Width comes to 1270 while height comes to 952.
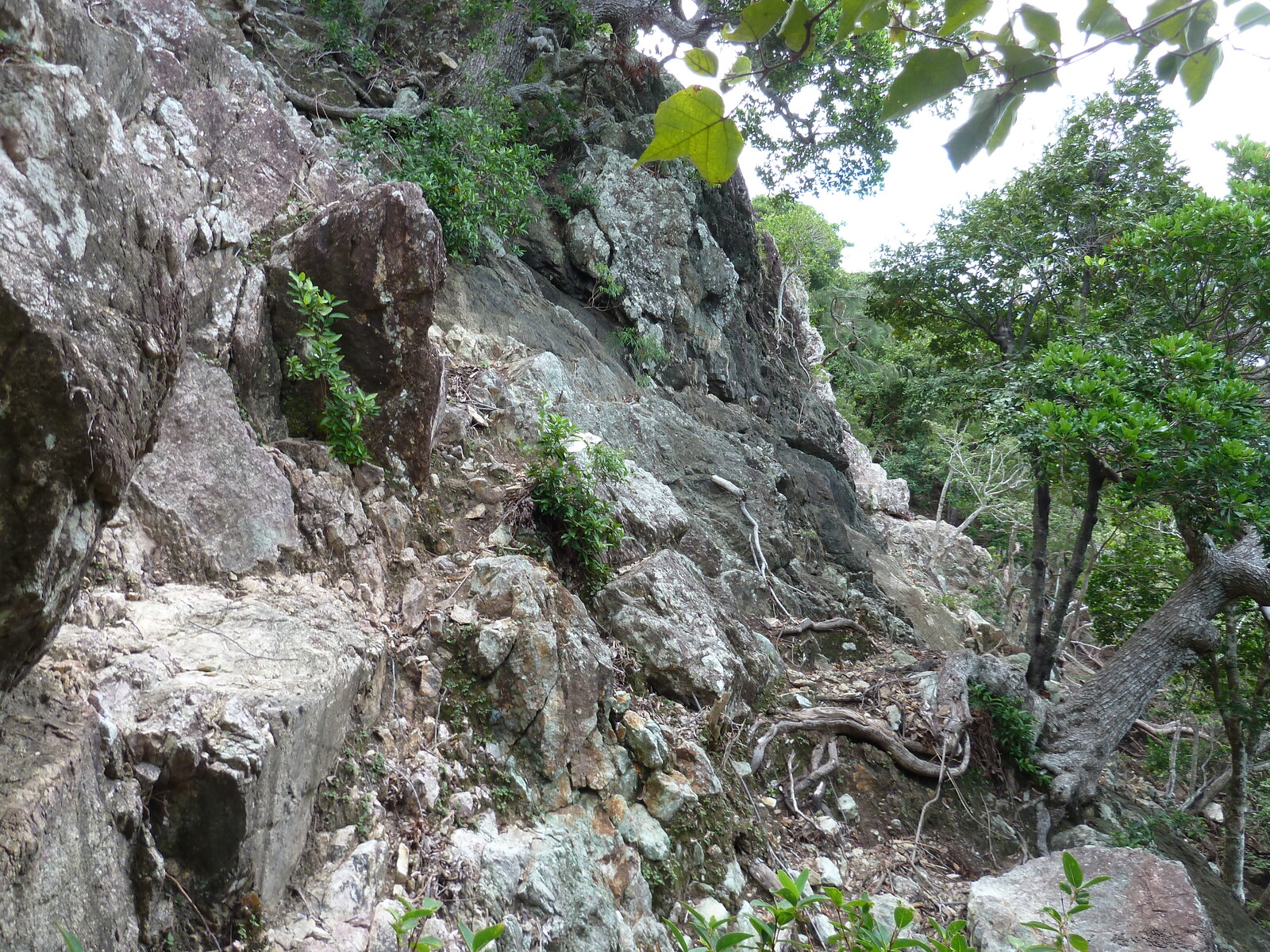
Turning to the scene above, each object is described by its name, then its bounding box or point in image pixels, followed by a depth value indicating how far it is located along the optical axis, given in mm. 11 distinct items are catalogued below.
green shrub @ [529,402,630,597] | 4250
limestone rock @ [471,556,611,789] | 3123
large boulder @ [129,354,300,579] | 2627
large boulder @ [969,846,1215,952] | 3477
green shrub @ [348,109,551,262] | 5621
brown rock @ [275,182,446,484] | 3596
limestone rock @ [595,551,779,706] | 4207
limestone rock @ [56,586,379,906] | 1789
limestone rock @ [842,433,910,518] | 13414
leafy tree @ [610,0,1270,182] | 797
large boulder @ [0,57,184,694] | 1271
